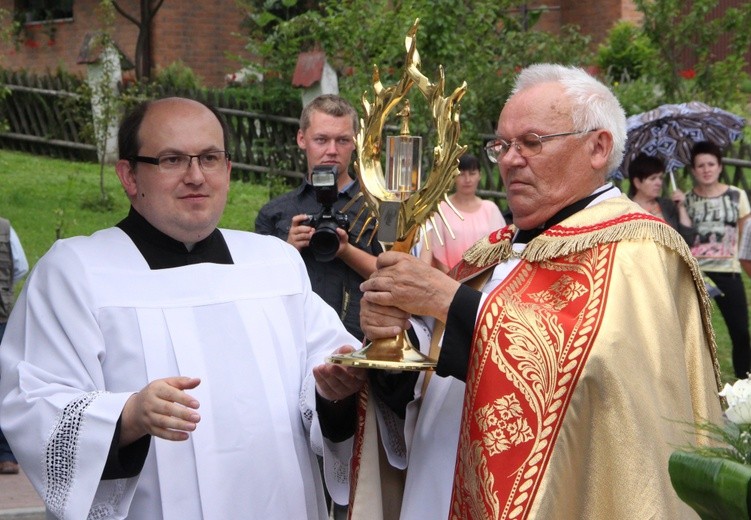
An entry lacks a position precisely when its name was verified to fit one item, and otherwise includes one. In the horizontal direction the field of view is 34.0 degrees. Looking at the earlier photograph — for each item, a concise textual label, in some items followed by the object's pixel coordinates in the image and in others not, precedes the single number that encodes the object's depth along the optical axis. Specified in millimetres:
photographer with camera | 5289
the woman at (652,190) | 8438
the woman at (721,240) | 9172
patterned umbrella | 9594
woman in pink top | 8492
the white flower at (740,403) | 2504
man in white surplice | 3338
